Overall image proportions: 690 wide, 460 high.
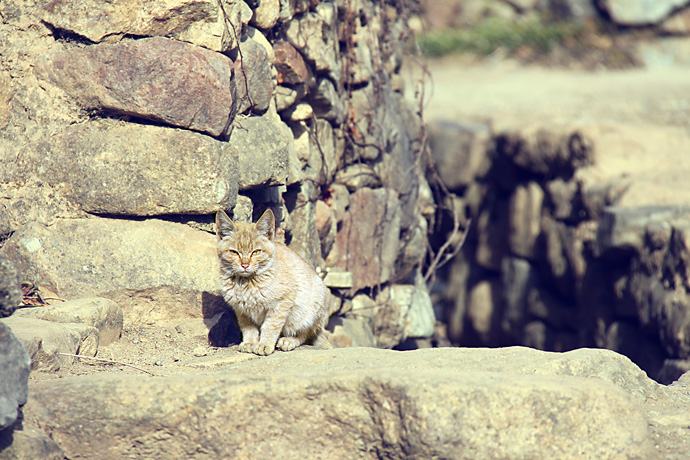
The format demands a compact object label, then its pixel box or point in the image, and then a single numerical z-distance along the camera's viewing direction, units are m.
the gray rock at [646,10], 30.14
